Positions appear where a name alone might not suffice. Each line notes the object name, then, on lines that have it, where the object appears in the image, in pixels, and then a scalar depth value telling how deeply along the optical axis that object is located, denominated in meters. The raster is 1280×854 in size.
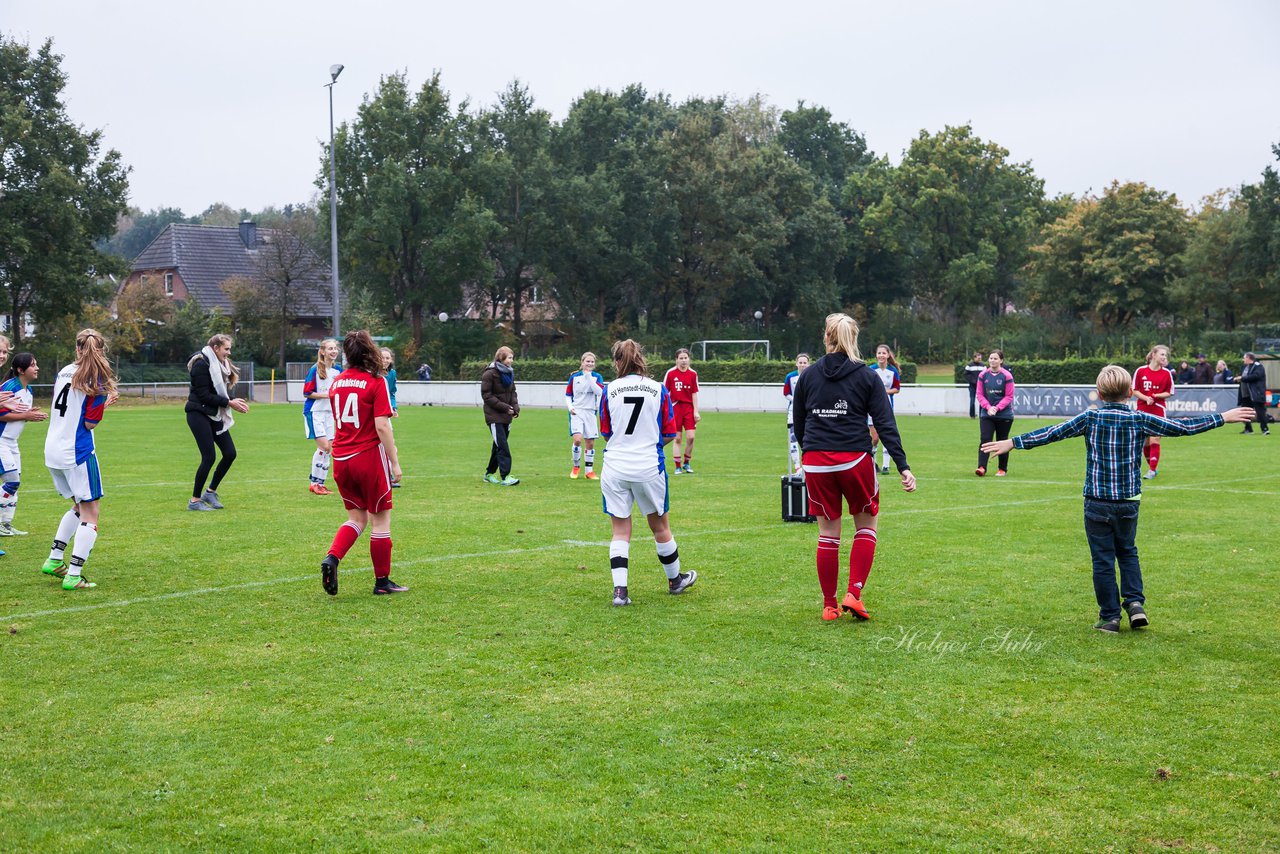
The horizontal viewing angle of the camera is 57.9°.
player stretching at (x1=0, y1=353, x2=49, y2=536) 9.89
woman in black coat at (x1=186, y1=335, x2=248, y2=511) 13.97
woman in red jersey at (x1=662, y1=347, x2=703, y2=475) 18.69
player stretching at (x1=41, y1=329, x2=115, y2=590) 9.08
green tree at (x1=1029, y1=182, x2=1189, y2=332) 60.16
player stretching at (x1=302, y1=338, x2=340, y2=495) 16.08
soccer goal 58.53
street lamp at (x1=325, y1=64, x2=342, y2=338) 41.12
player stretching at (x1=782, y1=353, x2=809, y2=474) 18.02
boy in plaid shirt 7.47
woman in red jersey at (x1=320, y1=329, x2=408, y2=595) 8.65
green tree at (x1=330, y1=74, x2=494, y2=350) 60.59
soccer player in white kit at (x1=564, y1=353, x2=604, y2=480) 18.11
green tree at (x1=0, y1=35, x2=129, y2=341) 48.31
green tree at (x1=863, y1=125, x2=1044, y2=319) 73.12
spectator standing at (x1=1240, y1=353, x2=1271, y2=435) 27.66
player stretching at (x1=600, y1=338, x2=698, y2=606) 8.55
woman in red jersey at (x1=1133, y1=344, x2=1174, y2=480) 16.72
